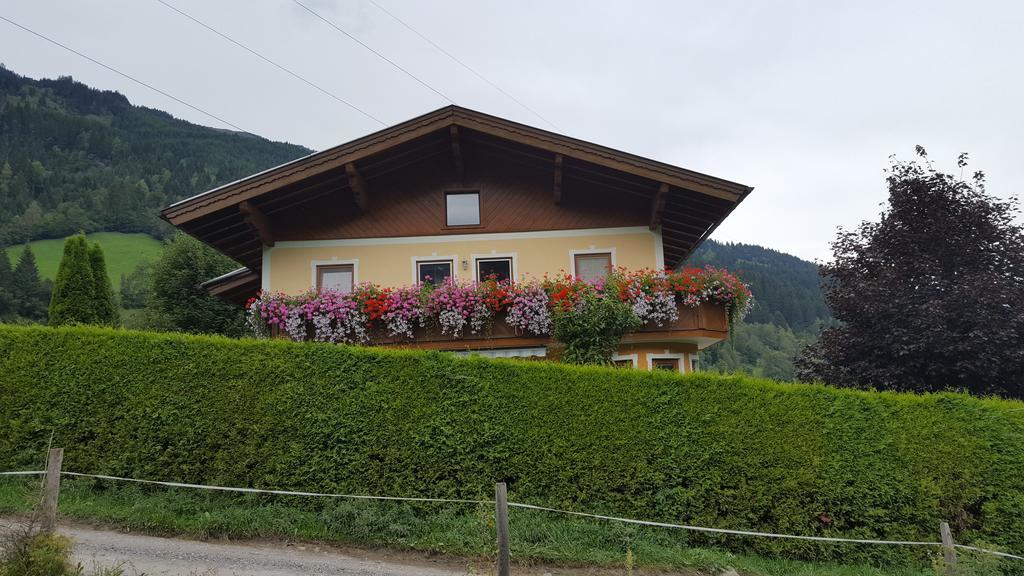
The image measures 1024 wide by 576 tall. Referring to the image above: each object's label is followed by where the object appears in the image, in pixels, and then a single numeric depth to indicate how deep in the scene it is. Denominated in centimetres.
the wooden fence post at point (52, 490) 720
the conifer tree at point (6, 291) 5131
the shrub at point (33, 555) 632
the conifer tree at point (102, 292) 1978
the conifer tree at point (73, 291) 1805
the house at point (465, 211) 1541
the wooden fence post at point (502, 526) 700
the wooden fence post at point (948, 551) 845
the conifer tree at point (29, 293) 5278
